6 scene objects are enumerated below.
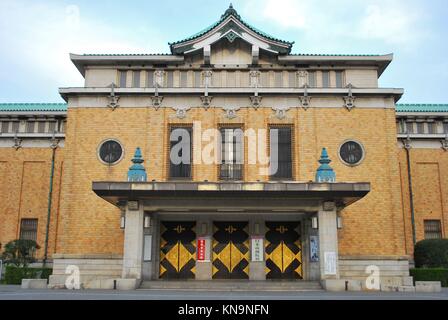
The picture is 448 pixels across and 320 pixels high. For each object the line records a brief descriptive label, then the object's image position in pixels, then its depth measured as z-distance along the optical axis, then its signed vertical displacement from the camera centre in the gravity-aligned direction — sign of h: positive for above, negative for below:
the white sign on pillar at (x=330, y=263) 20.78 -0.95
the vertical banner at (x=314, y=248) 22.35 -0.35
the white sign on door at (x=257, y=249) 24.19 -0.42
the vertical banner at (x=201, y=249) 24.12 -0.45
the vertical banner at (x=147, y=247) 22.88 -0.35
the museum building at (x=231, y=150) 24.08 +4.87
